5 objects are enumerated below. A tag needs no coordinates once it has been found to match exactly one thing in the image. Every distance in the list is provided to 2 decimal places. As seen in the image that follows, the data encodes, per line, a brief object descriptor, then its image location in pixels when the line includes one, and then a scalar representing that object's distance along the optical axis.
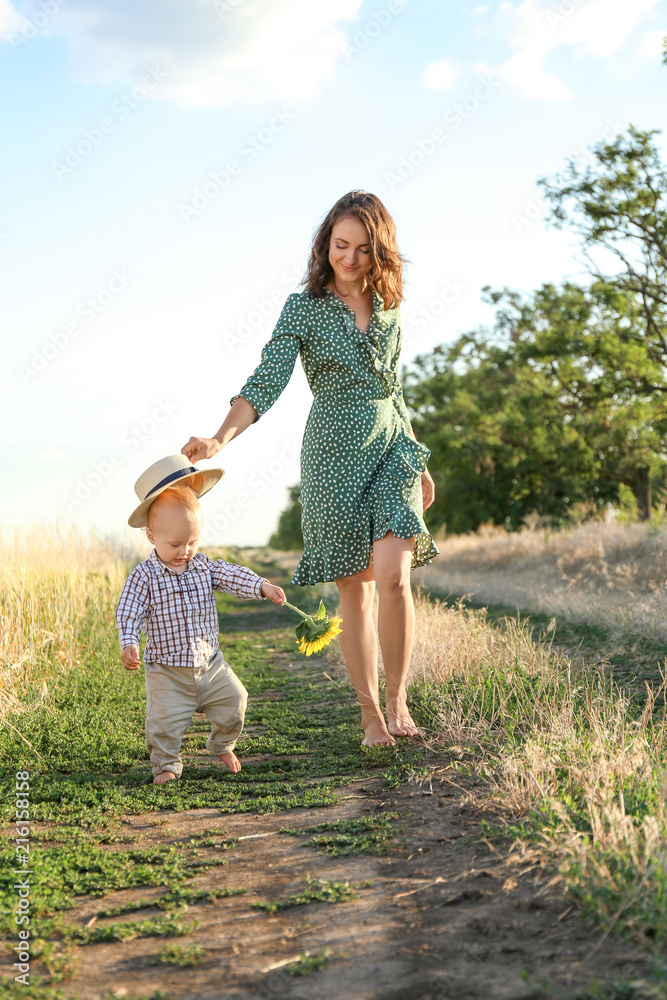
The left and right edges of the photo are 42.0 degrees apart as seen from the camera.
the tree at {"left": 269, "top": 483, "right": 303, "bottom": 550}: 51.38
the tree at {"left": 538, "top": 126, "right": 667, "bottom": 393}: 18.92
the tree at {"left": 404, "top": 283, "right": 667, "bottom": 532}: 21.34
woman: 4.19
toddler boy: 4.09
